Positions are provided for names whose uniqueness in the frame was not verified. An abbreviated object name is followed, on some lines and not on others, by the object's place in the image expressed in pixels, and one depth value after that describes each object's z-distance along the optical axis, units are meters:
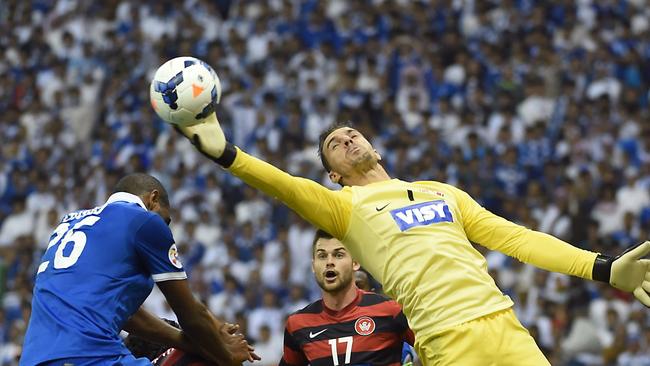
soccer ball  12.74
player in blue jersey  12.42
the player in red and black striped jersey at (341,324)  15.19
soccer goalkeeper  13.04
